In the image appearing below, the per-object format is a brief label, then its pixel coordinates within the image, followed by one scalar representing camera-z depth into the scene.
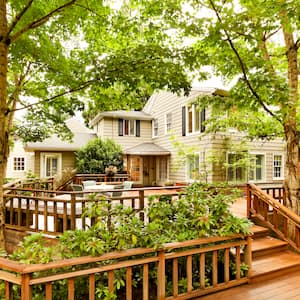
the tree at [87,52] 4.23
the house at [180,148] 11.94
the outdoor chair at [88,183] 10.48
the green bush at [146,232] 3.14
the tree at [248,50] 3.96
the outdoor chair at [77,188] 8.83
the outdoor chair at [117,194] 8.32
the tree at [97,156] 14.92
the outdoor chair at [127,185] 9.06
